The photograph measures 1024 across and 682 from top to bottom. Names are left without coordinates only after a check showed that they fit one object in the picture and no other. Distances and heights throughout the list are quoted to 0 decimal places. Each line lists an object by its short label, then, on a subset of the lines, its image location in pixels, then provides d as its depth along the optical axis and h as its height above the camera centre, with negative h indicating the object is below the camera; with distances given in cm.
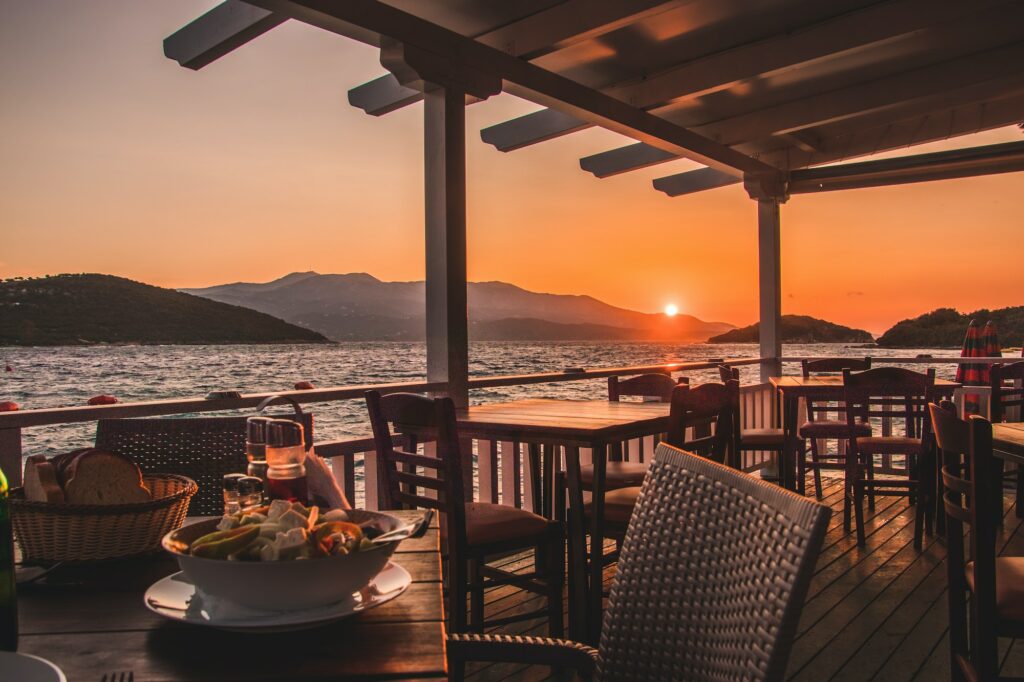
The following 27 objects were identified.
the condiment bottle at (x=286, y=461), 120 -19
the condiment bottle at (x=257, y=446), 124 -16
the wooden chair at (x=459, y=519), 261 -64
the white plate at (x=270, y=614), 90 -32
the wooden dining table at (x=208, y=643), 82 -35
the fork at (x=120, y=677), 79 -34
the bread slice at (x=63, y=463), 124 -19
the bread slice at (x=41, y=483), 118 -21
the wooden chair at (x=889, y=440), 438 -61
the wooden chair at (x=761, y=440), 496 -66
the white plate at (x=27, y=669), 67 -29
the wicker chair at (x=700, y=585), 81 -31
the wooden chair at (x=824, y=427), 530 -60
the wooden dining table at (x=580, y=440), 287 -37
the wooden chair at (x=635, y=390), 386 -27
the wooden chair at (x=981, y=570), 189 -59
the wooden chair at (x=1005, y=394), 413 -32
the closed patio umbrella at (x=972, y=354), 643 -14
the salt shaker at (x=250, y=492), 120 -23
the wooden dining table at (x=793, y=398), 495 -38
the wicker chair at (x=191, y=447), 196 -25
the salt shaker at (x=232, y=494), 120 -23
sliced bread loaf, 120 -21
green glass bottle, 88 -27
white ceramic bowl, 88 -27
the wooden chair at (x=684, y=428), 291 -35
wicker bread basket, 115 -28
